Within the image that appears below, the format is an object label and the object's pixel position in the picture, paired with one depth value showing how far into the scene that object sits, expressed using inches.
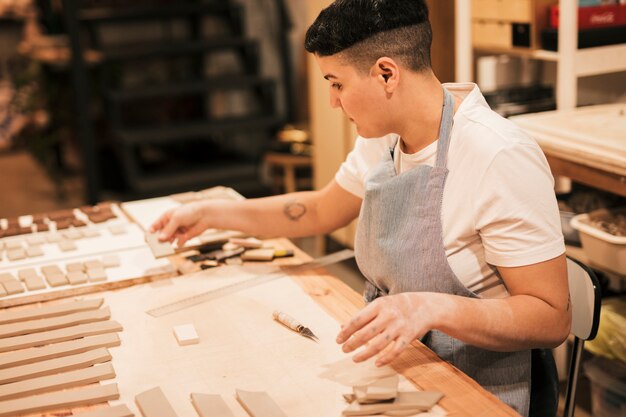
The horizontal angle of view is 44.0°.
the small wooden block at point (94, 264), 76.8
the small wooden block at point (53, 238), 85.7
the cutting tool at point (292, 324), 61.9
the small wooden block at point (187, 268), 76.6
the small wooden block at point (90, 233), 87.0
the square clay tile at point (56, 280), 74.1
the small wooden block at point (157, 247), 80.4
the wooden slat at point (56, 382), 55.5
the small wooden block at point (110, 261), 78.1
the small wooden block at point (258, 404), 50.3
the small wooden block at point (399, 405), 50.1
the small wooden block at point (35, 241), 84.7
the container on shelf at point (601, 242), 94.0
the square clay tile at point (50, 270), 76.0
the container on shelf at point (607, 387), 105.3
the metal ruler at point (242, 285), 68.6
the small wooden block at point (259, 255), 78.9
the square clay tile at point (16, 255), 81.3
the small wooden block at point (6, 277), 75.2
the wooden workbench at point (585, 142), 93.0
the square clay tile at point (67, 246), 82.9
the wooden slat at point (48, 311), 67.4
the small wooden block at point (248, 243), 82.0
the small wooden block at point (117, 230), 87.7
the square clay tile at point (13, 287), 72.9
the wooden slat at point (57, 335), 62.5
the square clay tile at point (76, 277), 74.4
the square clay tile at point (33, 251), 82.0
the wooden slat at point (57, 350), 60.0
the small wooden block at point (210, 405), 50.6
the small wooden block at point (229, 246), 81.7
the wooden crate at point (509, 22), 125.5
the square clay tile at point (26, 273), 75.6
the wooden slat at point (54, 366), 57.7
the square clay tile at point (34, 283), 73.5
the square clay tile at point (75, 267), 76.6
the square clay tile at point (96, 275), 74.5
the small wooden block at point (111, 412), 51.5
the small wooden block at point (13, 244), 83.8
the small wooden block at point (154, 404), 51.2
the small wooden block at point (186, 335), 61.6
